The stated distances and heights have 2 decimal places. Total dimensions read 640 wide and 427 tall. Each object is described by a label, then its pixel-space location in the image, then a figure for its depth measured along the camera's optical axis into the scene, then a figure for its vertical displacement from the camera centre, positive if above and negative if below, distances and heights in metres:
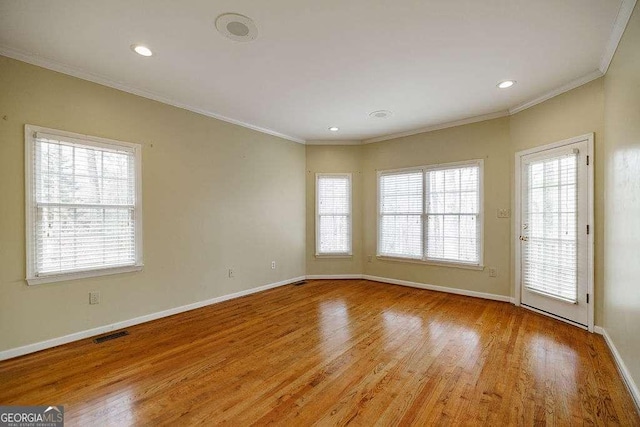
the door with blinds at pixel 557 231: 3.12 -0.22
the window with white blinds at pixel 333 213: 5.60 -0.01
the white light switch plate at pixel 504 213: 4.05 -0.01
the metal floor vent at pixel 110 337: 2.88 -1.28
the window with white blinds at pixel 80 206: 2.67 +0.07
